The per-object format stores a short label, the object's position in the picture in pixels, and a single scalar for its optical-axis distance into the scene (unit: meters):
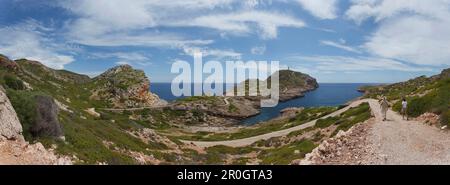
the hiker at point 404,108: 36.09
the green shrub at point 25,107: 23.35
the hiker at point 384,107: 35.22
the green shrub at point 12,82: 37.41
